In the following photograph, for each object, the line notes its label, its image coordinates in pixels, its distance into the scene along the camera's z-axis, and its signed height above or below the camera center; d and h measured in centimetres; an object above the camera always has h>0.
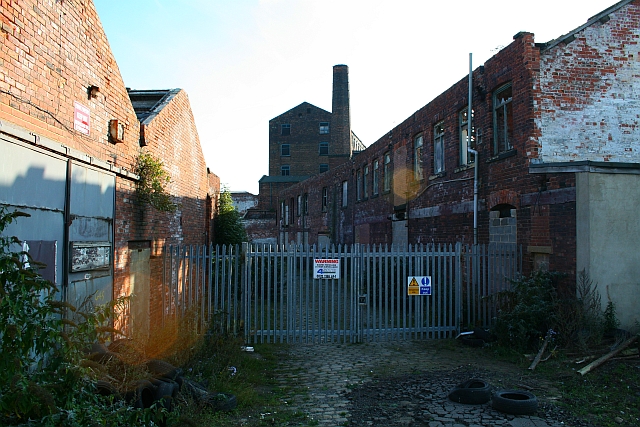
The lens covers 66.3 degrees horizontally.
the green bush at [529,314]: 891 -129
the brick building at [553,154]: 905 +213
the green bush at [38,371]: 293 -87
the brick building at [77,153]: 524 +109
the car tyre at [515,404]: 590 -194
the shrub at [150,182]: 891 +108
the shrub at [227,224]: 1880 +69
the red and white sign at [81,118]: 650 +166
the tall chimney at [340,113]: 4281 +1139
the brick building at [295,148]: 4897 +967
